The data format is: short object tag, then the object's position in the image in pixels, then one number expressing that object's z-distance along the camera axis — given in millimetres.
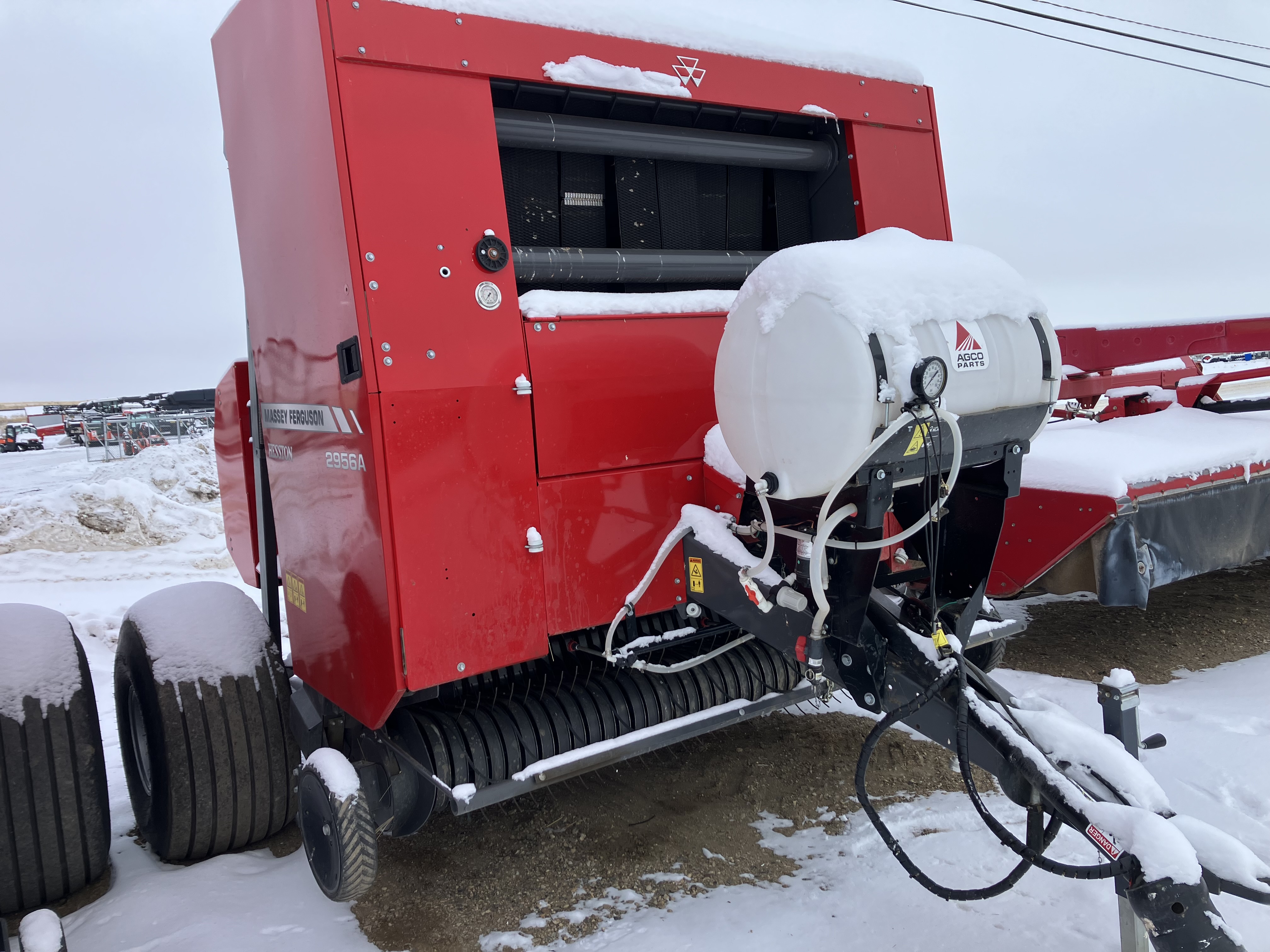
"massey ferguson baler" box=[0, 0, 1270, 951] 1894
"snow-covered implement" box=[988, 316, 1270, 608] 3010
